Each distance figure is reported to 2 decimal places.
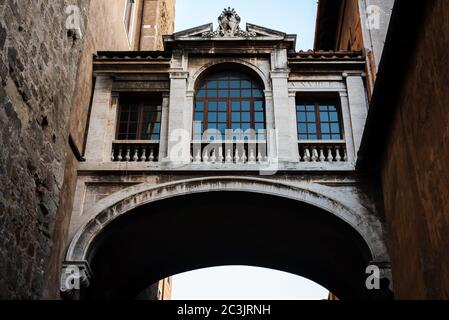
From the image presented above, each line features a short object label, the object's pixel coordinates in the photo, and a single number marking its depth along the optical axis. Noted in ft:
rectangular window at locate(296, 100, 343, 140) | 38.93
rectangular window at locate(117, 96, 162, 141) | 39.34
